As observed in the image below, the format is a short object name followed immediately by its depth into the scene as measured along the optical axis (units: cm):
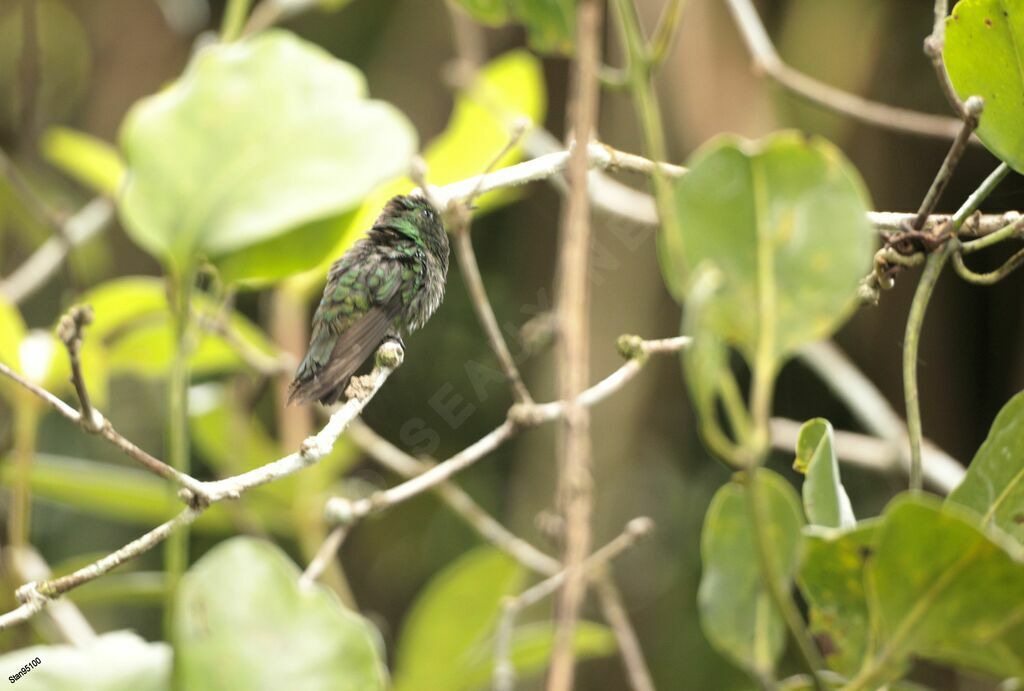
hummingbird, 385
